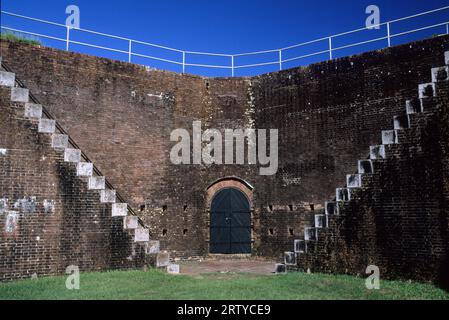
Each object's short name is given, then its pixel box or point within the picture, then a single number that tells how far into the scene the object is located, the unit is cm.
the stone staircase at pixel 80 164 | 1071
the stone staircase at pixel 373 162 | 1010
